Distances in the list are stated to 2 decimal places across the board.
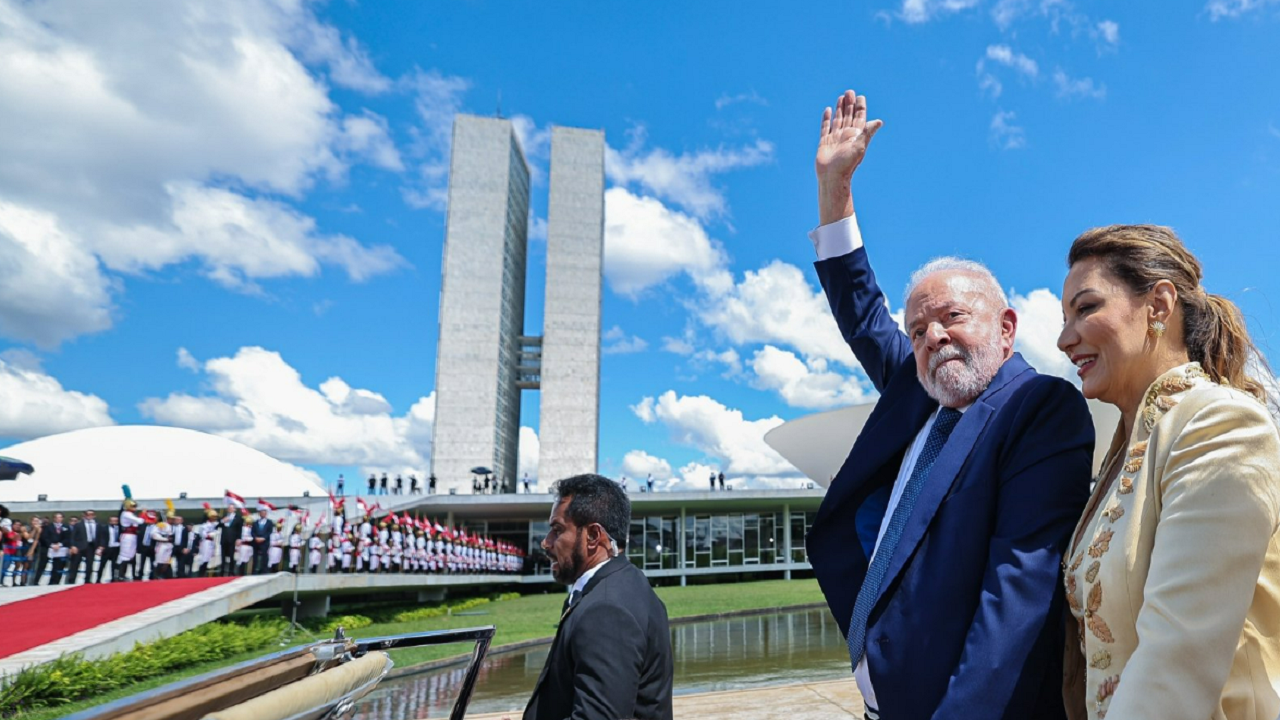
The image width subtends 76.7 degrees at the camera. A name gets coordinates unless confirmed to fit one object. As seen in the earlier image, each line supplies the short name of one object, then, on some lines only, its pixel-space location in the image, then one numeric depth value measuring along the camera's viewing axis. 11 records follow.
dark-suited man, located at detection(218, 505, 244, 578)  17.86
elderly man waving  1.47
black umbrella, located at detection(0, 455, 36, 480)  19.44
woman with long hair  1.17
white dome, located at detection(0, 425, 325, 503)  56.38
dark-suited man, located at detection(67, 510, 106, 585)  17.58
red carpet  10.06
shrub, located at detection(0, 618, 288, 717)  7.16
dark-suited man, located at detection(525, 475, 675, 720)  2.23
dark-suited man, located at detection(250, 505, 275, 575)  17.86
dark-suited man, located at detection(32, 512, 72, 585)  17.78
